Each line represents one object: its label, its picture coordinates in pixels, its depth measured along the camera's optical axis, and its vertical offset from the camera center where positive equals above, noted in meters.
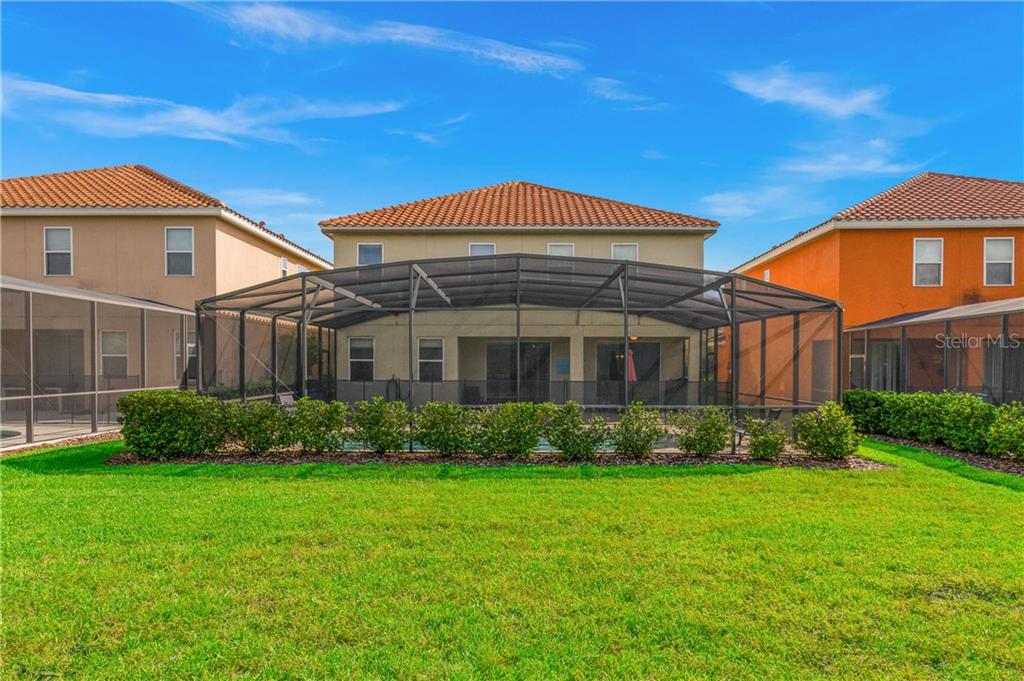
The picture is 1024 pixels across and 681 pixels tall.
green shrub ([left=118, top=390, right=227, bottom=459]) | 8.52 -1.25
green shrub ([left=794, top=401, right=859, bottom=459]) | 8.55 -1.43
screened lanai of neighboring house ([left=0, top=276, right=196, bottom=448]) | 13.90 -0.14
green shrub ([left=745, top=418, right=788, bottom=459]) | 8.61 -1.52
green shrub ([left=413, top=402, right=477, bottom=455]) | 8.77 -1.35
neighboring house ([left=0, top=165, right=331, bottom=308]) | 14.87 +2.90
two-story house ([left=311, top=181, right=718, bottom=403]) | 15.59 +0.78
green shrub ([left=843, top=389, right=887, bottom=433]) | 12.02 -1.50
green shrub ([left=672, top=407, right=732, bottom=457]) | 8.77 -1.43
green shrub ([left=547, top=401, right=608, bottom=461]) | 8.63 -1.42
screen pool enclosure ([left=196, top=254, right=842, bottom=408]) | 10.15 +0.30
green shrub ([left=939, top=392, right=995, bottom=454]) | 9.16 -1.38
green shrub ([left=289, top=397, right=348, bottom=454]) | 8.87 -1.31
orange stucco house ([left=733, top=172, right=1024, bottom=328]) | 14.99 +2.49
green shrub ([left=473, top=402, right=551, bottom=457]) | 8.68 -1.37
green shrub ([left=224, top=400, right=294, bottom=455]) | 8.82 -1.33
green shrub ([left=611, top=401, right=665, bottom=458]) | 8.72 -1.43
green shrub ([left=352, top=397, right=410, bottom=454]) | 8.84 -1.32
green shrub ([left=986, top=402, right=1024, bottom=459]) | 8.48 -1.41
